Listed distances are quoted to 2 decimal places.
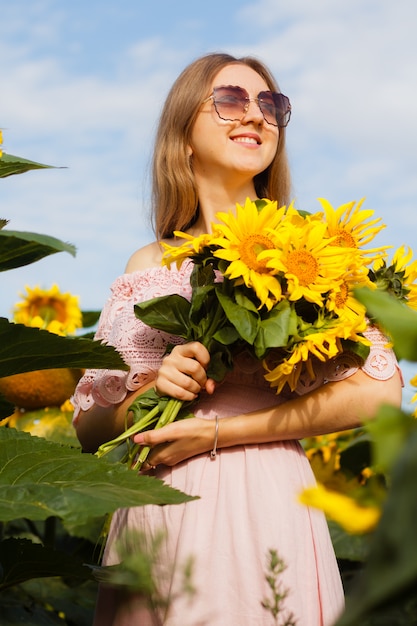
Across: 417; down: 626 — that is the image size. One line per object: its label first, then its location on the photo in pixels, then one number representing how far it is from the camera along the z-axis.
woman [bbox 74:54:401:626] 1.65
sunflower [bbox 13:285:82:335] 3.04
